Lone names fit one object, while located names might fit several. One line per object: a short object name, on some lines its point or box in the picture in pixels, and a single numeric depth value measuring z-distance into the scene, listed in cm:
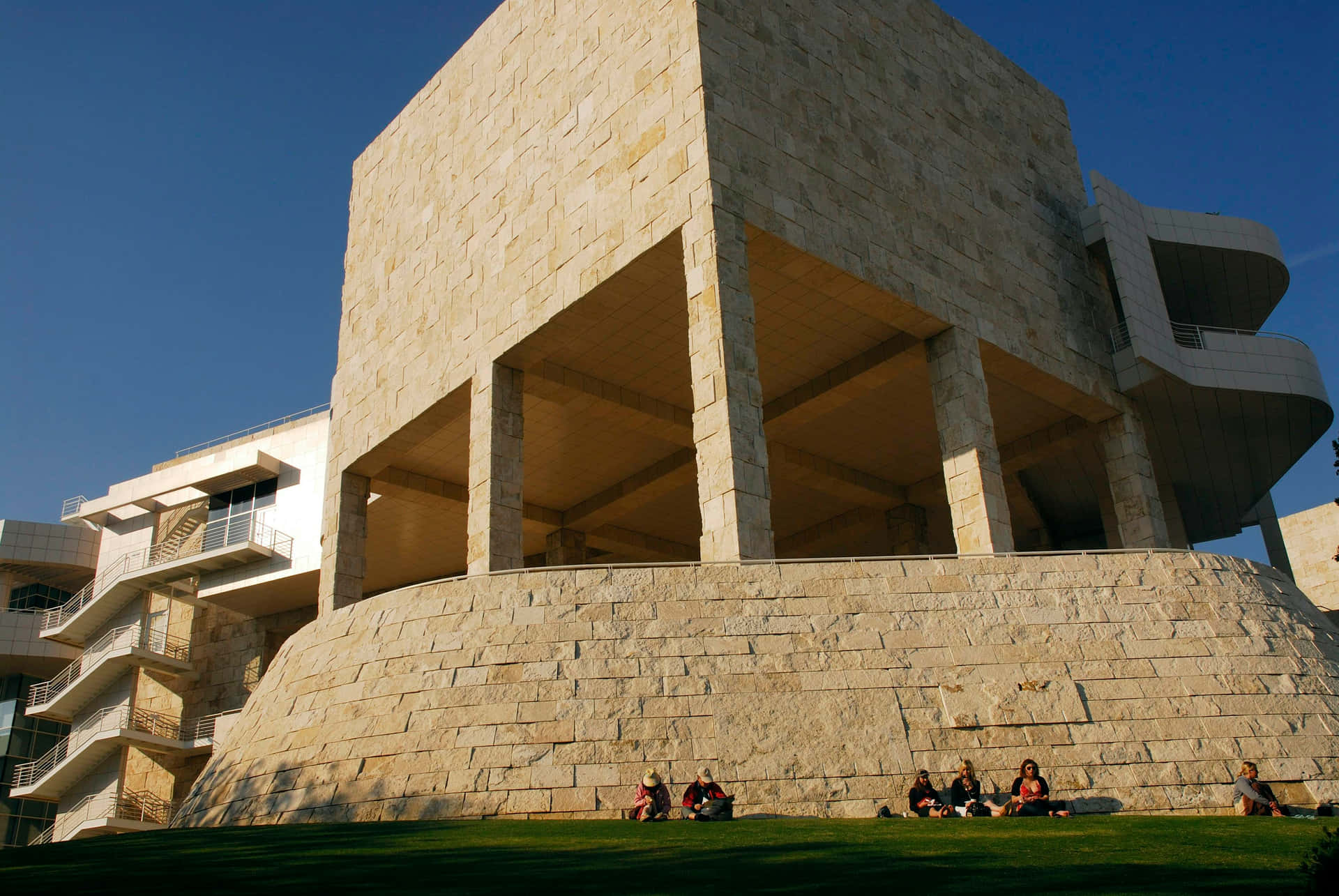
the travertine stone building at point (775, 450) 1523
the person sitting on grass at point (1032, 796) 1345
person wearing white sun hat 1330
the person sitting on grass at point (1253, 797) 1385
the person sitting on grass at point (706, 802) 1306
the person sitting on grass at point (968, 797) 1352
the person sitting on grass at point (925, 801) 1348
